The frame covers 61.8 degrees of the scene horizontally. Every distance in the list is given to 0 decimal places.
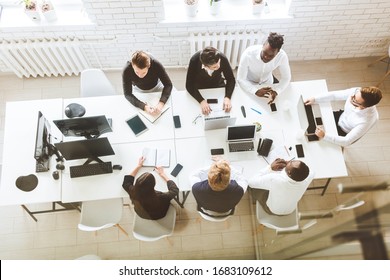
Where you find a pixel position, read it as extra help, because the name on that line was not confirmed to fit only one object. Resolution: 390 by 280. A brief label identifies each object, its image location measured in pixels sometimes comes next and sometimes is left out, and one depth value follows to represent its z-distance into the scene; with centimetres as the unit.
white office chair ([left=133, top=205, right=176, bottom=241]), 309
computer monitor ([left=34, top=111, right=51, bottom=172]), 294
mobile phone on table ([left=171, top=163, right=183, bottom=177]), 311
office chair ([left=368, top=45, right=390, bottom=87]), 427
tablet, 328
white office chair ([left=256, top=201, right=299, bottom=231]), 308
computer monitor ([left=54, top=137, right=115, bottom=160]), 285
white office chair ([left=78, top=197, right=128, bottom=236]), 322
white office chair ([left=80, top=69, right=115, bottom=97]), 350
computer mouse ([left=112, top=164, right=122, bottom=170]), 312
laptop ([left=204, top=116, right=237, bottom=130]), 308
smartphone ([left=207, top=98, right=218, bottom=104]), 342
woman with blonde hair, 266
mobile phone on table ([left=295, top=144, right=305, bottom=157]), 316
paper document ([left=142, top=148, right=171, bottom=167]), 314
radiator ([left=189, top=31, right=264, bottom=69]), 391
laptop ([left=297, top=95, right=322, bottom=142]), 321
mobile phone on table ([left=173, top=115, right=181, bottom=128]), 329
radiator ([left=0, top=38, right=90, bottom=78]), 387
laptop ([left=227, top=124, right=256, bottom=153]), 306
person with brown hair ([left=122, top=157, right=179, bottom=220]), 264
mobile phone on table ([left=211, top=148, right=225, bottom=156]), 317
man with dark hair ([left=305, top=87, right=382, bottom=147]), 289
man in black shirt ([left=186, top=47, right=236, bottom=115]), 335
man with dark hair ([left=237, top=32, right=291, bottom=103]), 337
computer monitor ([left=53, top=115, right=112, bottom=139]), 284
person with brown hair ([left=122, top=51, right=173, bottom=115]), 334
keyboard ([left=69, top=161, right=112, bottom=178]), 311
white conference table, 308
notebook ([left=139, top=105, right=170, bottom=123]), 334
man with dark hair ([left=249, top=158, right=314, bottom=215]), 258
